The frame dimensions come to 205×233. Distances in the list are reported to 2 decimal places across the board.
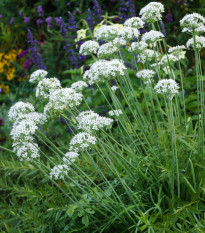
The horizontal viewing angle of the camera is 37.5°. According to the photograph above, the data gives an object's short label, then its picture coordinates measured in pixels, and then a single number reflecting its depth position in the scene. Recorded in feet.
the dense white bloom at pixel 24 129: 5.83
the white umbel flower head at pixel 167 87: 5.91
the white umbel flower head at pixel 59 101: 6.02
